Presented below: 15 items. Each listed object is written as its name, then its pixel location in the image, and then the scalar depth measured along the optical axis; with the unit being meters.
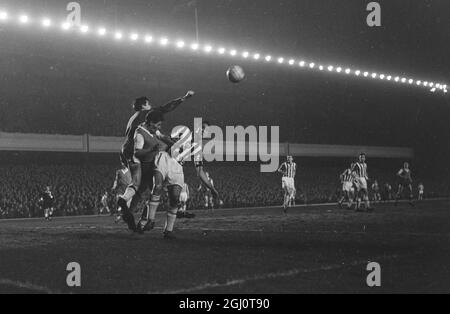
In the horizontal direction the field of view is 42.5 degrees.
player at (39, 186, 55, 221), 18.94
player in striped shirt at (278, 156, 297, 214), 21.39
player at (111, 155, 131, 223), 17.62
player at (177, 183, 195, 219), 14.51
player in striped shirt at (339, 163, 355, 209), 21.84
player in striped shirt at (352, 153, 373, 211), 20.19
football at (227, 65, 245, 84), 15.49
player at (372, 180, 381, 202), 30.60
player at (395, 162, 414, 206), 23.78
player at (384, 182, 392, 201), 31.85
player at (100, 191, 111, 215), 21.05
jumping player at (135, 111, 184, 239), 10.20
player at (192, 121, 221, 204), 15.42
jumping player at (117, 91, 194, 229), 10.87
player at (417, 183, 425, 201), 30.05
